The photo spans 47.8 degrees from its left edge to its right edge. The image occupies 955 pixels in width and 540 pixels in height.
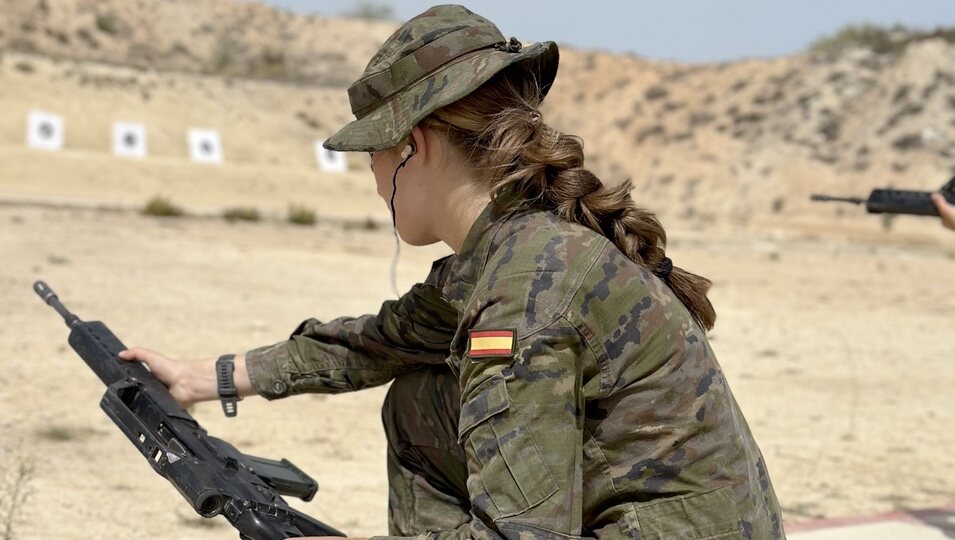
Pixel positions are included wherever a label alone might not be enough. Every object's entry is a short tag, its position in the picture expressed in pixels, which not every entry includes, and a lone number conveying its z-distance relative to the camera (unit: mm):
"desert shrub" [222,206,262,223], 16016
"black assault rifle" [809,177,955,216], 4348
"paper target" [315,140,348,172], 27334
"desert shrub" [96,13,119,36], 35594
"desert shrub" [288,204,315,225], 16500
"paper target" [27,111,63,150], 23578
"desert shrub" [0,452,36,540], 3402
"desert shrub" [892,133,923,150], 24875
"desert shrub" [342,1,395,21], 50938
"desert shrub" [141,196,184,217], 15227
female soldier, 1542
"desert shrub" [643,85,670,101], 32312
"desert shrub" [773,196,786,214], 24969
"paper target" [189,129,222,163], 25797
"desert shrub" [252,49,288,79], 37094
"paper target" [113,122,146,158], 24422
